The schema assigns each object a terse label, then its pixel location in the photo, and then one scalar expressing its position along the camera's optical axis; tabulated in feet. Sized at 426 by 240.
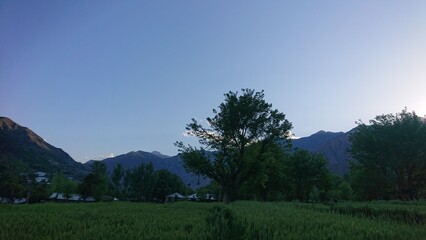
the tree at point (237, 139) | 134.62
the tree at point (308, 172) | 204.44
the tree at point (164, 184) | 387.55
